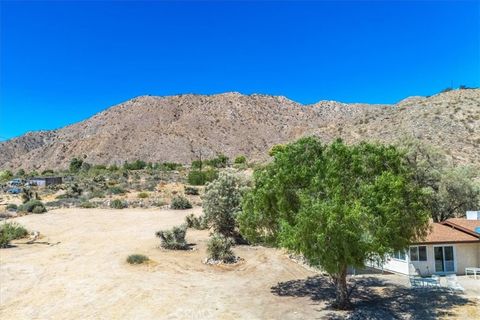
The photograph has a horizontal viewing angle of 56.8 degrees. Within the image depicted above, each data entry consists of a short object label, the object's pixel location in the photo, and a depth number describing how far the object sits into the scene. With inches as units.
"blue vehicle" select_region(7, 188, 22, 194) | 2586.9
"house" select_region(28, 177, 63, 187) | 2986.5
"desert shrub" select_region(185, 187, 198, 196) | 2324.9
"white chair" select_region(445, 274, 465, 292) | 773.9
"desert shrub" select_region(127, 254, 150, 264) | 942.4
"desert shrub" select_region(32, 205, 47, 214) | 1748.3
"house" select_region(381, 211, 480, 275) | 903.1
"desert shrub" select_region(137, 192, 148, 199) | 2198.3
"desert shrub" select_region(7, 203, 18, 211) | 1815.2
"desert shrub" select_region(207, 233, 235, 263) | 987.9
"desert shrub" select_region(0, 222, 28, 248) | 1118.4
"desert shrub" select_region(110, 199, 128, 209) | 1929.1
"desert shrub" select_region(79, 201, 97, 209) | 1940.2
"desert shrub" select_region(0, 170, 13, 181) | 3543.8
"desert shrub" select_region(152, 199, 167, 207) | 1982.8
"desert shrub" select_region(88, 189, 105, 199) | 2220.7
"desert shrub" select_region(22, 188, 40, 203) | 2071.9
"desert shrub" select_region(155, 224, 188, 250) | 1103.6
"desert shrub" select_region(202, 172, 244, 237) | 1225.4
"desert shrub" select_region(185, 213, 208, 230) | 1377.7
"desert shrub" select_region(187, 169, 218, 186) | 2714.1
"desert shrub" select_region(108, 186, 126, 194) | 2321.9
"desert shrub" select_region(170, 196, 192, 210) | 1884.8
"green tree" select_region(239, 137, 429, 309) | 565.0
